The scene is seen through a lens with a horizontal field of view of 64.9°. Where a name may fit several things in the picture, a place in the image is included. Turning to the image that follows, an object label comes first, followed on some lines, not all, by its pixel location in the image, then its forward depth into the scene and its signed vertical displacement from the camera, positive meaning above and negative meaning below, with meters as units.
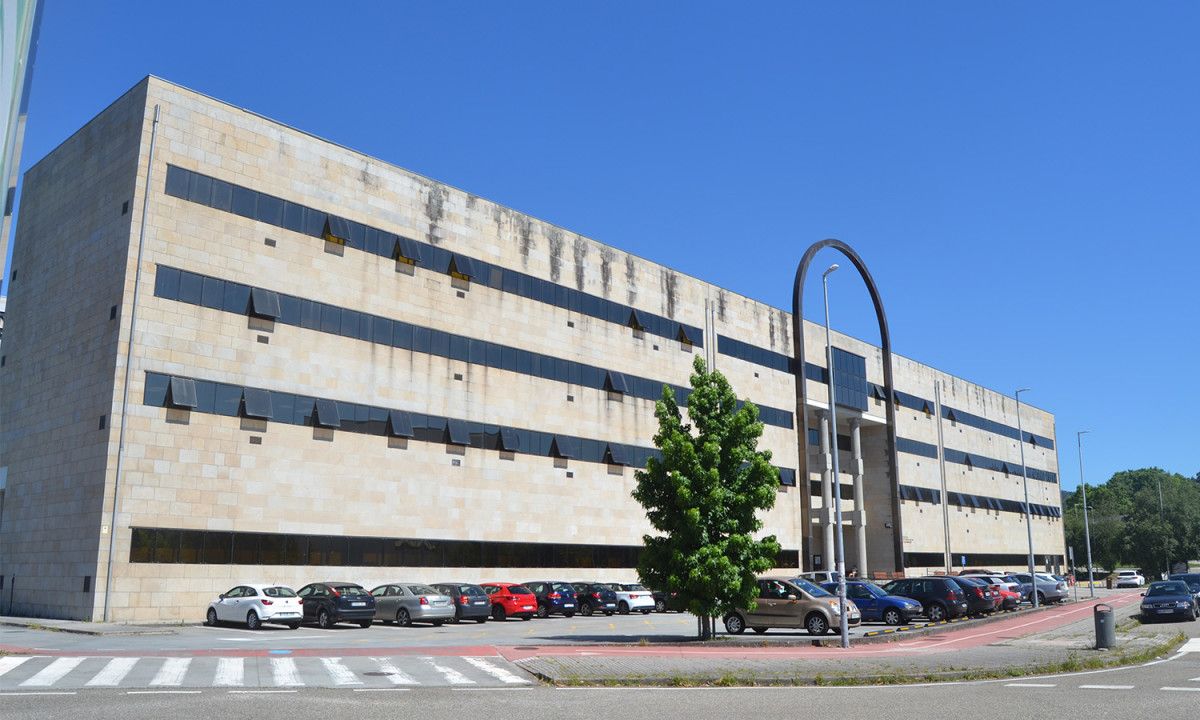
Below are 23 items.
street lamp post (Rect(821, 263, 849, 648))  24.50 +0.02
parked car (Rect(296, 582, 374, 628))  30.98 -1.72
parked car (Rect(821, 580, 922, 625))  32.88 -1.83
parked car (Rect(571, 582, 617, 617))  39.88 -1.93
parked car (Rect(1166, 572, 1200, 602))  41.78 -1.16
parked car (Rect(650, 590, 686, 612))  26.47 -1.37
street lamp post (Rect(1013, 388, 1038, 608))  44.72 -1.58
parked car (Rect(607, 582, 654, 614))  41.22 -1.97
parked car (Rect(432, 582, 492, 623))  34.47 -1.78
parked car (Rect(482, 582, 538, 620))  37.06 -1.91
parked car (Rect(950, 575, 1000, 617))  37.09 -1.72
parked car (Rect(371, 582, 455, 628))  32.88 -1.84
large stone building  33.28 +7.24
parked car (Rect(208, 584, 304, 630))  29.92 -1.75
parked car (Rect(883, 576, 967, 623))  34.81 -1.50
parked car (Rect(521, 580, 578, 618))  38.72 -1.83
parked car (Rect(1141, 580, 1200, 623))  33.25 -1.66
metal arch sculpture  62.47 +10.88
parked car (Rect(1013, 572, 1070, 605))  48.34 -1.79
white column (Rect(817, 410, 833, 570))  60.09 +2.97
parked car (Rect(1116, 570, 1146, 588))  76.44 -2.01
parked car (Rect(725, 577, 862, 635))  28.25 -1.70
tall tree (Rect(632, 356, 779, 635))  25.92 +1.44
